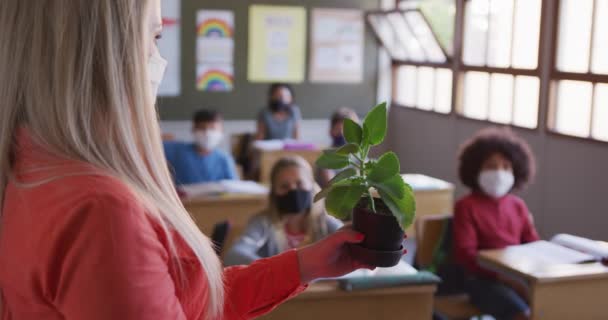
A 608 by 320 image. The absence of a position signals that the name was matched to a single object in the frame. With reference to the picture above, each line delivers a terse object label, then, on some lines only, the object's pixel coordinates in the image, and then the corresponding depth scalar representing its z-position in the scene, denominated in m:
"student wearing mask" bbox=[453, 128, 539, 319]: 3.55
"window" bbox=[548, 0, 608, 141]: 5.12
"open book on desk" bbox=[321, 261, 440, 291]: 2.66
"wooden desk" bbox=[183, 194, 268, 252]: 4.43
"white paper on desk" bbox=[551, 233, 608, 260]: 3.14
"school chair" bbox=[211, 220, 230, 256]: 3.95
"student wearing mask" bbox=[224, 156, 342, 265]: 3.29
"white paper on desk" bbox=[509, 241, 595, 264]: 3.10
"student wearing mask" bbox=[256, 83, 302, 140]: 7.61
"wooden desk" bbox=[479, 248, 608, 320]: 2.90
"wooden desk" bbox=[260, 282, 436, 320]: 2.66
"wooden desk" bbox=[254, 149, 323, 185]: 6.23
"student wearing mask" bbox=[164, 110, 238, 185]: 5.19
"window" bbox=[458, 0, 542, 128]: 6.01
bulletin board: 7.98
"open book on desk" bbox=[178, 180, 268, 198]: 4.55
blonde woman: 0.74
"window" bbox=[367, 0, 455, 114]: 7.51
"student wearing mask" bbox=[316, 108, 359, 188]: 6.30
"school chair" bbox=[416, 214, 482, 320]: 3.62
